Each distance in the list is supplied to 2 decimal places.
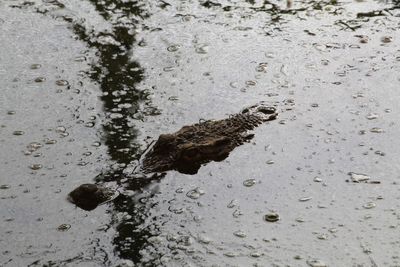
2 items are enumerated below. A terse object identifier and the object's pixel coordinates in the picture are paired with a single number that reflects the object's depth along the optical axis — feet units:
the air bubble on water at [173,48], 21.40
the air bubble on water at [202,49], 21.29
